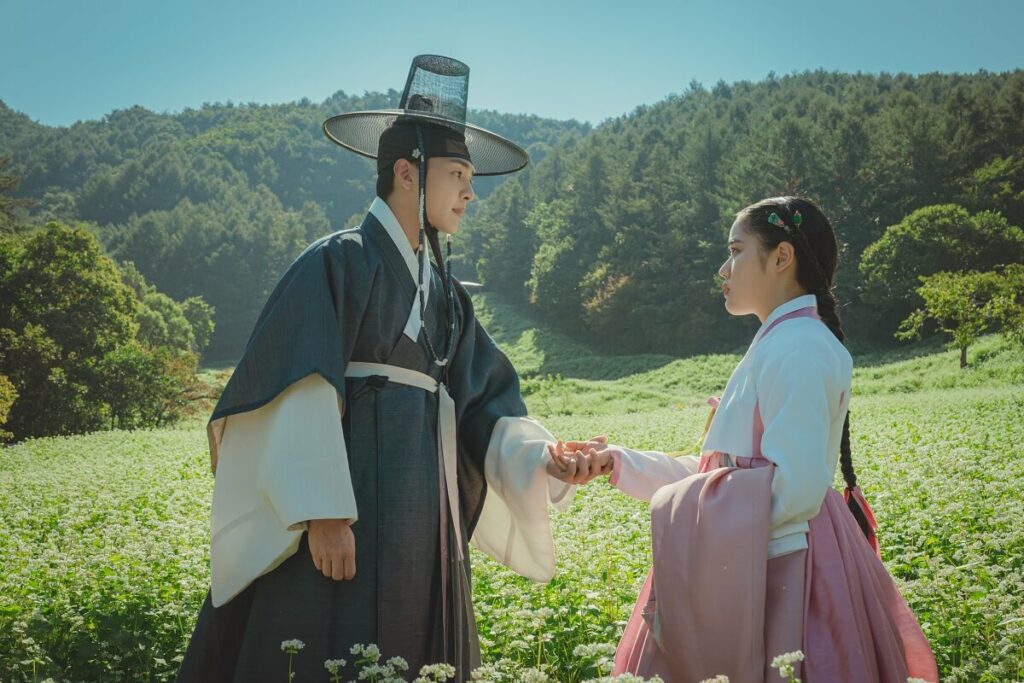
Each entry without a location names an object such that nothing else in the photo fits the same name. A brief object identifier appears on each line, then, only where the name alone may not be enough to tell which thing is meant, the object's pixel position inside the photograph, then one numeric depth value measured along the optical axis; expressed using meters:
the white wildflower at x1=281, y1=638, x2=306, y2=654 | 1.69
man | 1.96
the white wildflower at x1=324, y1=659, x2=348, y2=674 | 1.70
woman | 1.69
